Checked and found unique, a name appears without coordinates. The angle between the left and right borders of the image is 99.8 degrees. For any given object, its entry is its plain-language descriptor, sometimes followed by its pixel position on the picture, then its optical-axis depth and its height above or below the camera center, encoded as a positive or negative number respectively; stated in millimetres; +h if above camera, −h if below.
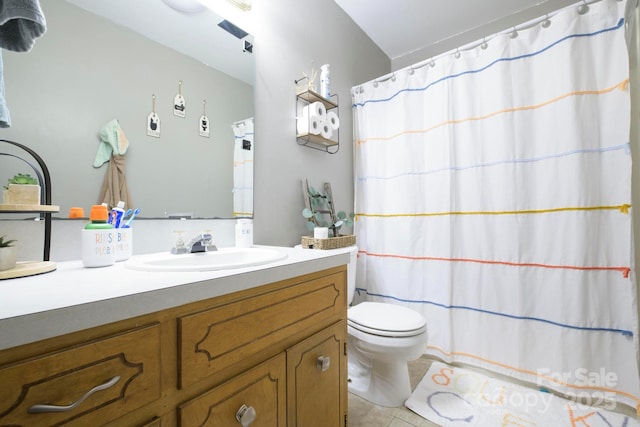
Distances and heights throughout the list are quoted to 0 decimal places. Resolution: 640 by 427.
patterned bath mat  1218 -927
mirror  776 +394
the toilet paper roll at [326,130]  1594 +530
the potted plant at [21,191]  693 +70
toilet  1235 -610
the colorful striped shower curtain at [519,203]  1267 +75
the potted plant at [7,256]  602 -85
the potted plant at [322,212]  1569 +32
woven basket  1401 -137
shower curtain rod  1268 +1006
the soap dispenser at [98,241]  730 -63
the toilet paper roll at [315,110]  1541 +619
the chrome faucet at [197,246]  983 -107
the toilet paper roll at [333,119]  1680 +619
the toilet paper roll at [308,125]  1525 +527
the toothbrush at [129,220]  859 -8
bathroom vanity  387 -246
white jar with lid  1202 -75
